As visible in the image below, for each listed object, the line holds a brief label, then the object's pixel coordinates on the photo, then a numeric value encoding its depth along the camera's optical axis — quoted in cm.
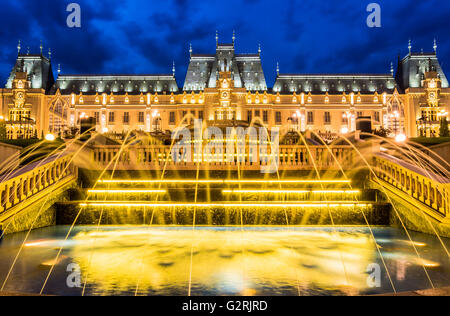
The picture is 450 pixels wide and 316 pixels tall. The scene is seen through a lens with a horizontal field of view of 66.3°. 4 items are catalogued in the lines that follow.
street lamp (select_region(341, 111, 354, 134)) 7096
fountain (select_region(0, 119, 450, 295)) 534
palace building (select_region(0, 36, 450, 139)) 6938
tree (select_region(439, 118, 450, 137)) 3725
